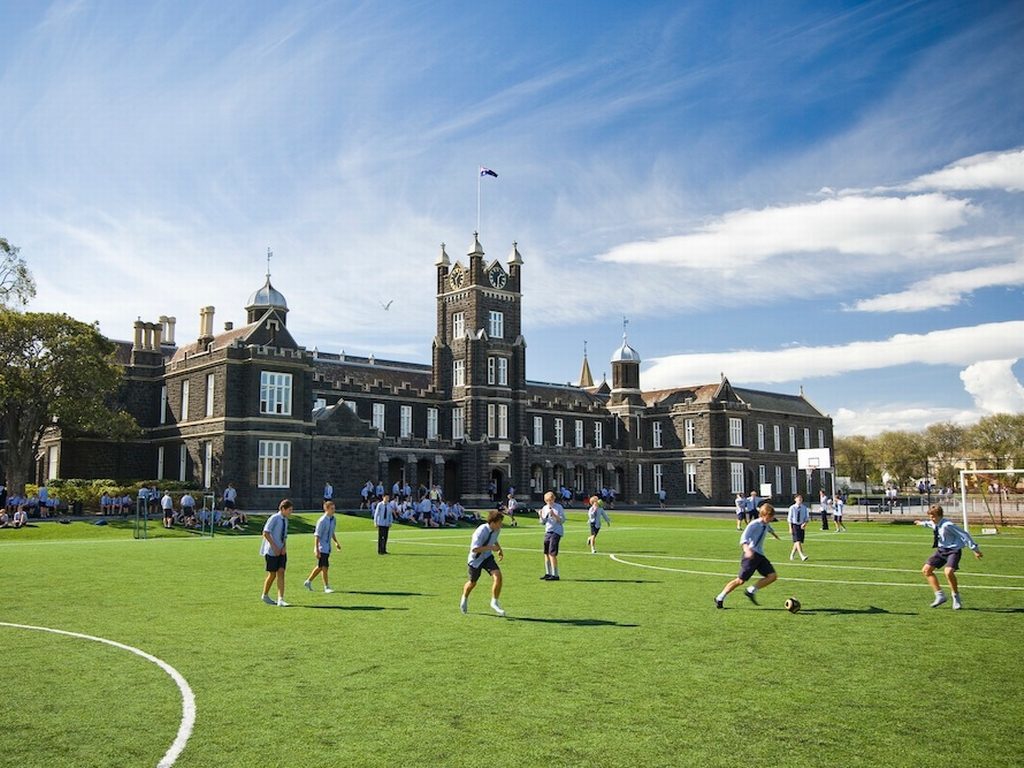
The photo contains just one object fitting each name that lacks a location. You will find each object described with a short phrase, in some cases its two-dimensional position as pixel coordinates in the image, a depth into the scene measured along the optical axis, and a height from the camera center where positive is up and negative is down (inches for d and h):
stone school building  1959.9 +180.2
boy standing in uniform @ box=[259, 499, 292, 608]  581.0 -42.8
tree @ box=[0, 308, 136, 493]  1632.6 +212.7
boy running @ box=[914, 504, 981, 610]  560.1 -48.0
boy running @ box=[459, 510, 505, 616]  543.5 -46.1
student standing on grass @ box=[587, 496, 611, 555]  1028.2 -43.7
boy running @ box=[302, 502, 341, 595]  642.8 -40.7
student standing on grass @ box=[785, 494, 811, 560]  934.4 -44.8
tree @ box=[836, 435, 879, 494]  4534.9 +119.9
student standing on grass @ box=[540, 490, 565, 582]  745.6 -43.1
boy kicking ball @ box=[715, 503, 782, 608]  554.3 -48.6
